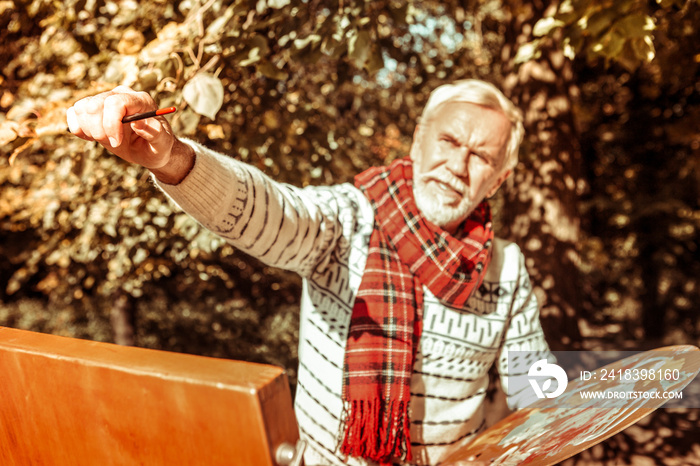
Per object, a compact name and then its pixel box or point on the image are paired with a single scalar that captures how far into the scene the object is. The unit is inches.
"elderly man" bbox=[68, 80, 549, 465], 67.1
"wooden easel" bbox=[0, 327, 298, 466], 29.5
